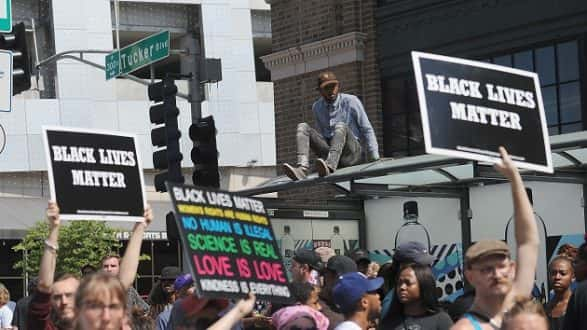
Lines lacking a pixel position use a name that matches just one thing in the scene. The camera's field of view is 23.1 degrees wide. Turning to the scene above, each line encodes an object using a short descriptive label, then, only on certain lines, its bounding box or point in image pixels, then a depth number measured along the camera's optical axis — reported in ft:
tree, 126.41
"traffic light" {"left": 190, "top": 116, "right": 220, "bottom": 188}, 53.11
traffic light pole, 57.67
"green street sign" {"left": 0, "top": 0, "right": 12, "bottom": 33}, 50.85
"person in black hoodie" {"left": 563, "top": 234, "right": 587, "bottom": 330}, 28.63
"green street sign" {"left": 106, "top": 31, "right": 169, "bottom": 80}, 65.80
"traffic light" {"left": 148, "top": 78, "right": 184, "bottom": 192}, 55.83
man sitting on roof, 52.08
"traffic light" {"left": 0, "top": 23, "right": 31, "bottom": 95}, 55.93
